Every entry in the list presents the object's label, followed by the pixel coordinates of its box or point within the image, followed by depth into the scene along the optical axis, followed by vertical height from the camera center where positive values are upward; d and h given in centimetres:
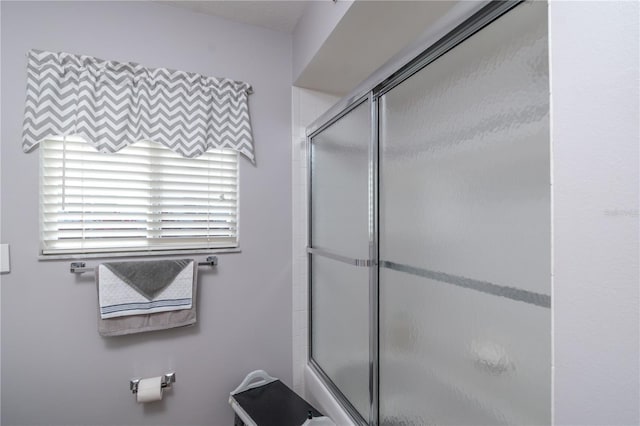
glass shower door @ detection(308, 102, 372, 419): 121 -19
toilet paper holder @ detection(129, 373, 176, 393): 145 -81
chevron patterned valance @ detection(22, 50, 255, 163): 134 +51
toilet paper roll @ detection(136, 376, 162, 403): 142 -82
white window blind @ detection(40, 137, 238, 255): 139 +7
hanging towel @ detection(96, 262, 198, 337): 139 -51
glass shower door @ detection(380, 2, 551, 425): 62 -5
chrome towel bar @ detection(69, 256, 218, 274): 138 -25
